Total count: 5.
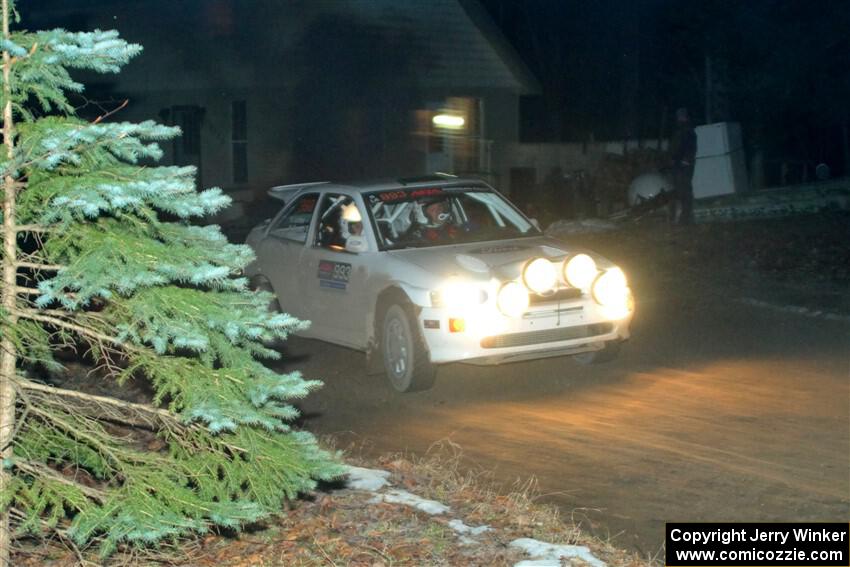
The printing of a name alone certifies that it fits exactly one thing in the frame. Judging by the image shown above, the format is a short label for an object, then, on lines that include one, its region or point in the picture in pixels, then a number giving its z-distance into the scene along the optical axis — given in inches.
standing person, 725.9
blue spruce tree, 171.5
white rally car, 374.0
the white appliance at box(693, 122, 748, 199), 928.3
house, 982.4
